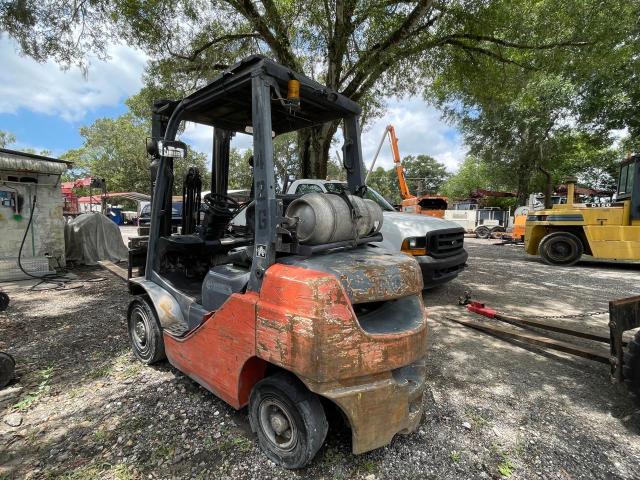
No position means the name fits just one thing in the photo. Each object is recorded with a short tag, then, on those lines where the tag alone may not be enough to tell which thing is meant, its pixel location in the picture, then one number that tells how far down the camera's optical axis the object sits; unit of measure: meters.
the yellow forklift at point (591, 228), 8.80
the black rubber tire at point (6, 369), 3.12
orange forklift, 1.94
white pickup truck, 5.46
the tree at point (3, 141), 47.65
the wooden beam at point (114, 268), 7.69
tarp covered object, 9.55
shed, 7.70
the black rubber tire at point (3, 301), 4.74
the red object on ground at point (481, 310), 5.10
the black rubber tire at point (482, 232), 21.58
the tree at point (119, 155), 36.56
